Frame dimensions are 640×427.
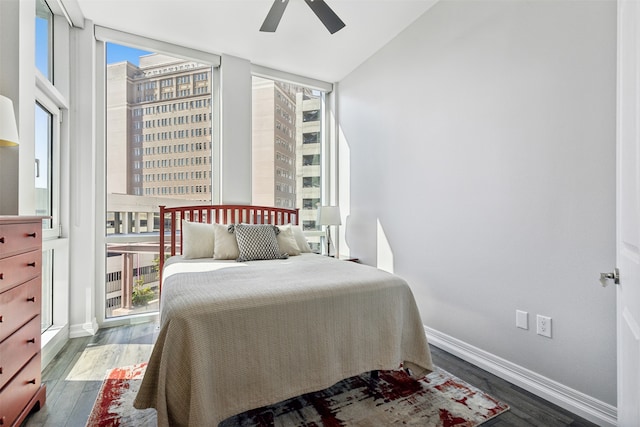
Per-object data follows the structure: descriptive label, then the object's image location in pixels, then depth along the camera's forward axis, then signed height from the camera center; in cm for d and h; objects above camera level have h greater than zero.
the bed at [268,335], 142 -62
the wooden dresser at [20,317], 145 -51
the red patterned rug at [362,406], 173 -111
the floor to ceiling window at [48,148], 256 +54
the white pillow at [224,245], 290 -29
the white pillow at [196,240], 296 -26
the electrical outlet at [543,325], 200 -70
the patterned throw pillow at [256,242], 287 -27
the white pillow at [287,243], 311 -29
